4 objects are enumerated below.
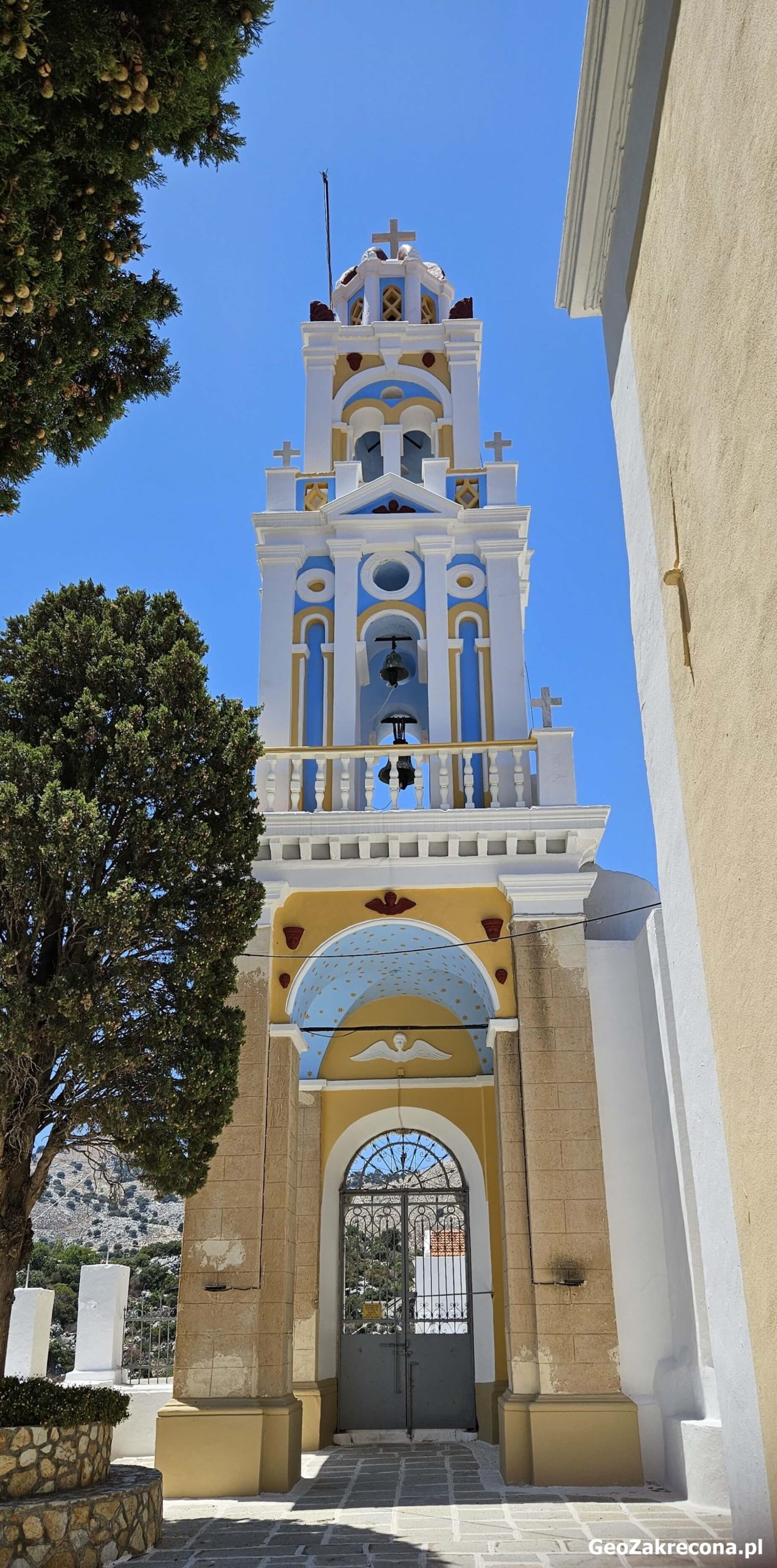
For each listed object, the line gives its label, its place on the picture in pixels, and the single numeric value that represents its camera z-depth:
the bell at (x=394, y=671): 11.41
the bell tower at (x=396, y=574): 10.95
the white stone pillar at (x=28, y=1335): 9.71
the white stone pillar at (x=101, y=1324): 10.06
